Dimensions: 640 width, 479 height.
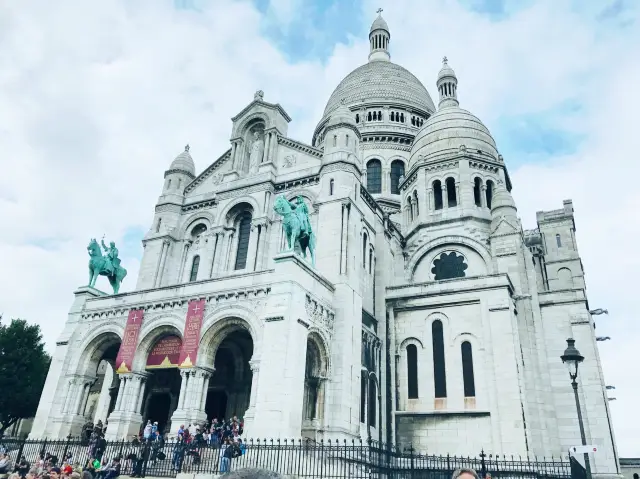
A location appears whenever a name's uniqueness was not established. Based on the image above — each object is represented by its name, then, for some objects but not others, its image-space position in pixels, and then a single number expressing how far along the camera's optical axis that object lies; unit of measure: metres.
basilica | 22.25
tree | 36.69
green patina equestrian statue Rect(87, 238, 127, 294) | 28.03
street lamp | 13.98
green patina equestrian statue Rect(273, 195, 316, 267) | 22.88
